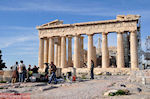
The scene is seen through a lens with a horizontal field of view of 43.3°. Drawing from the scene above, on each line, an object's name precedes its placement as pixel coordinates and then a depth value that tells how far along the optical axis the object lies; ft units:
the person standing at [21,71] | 55.16
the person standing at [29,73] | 59.75
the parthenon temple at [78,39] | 115.96
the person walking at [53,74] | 51.96
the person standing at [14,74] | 55.26
